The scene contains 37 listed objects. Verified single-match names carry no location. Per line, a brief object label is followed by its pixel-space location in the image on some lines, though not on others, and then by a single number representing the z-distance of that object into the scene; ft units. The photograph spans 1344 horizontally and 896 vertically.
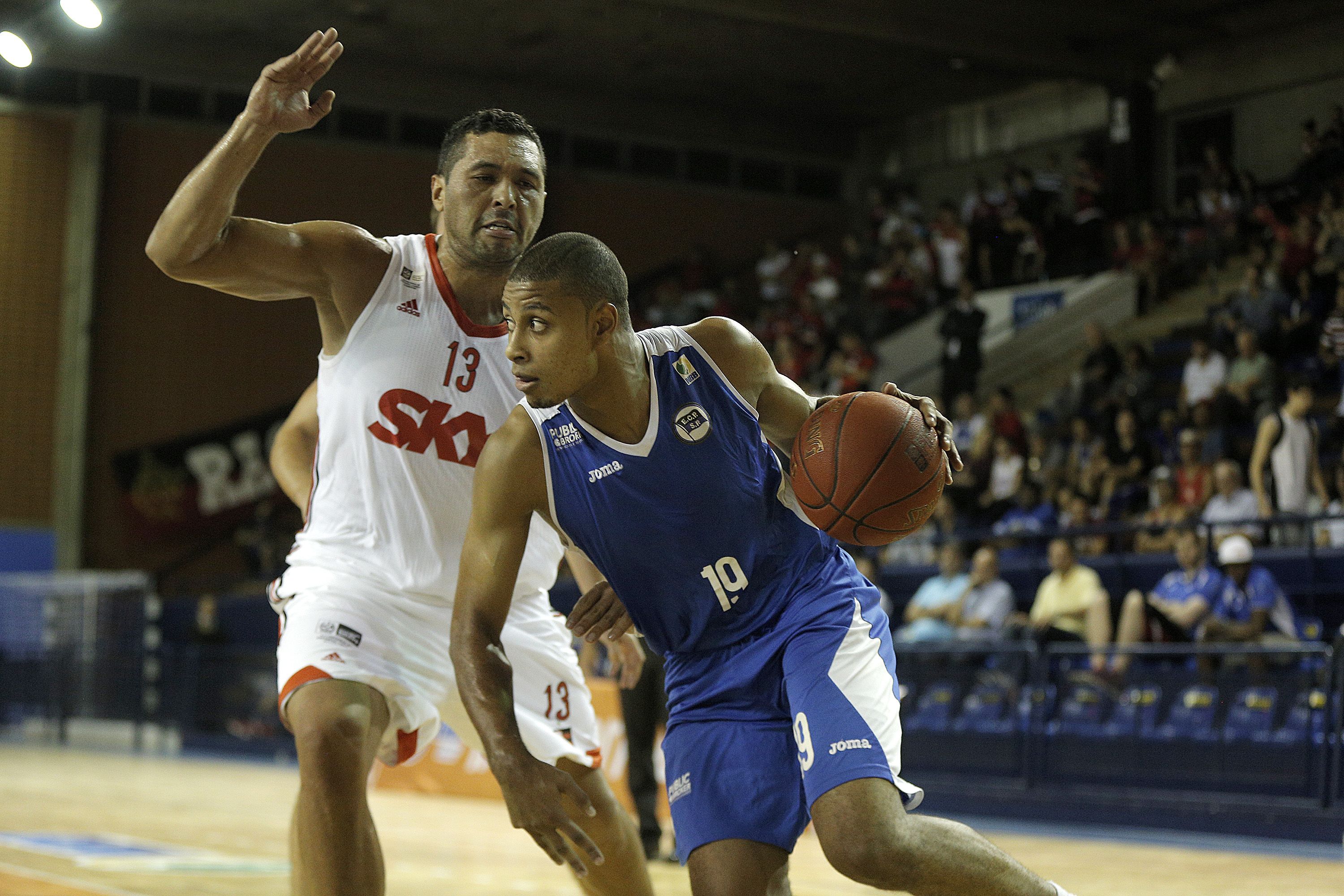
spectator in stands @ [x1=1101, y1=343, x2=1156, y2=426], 39.04
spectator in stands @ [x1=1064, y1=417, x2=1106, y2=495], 38.60
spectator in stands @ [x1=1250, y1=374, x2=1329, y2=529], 31.99
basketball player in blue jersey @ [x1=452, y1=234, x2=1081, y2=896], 10.61
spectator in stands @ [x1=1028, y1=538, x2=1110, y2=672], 31.78
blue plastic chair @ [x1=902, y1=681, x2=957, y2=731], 33.42
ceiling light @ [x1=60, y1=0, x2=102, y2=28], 24.41
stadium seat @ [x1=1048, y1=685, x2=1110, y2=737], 30.37
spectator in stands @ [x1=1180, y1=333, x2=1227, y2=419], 36.73
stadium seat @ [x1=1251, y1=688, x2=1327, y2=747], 26.45
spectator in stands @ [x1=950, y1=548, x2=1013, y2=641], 34.73
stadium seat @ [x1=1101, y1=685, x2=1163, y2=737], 29.40
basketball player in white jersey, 12.67
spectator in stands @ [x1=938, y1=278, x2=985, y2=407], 49.80
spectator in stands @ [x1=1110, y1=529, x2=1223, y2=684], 30.58
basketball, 11.27
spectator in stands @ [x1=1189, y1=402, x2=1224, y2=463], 35.42
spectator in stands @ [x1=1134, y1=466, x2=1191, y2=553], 34.47
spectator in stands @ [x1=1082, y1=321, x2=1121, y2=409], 41.60
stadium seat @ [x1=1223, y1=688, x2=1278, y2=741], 27.45
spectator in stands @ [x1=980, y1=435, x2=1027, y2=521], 41.75
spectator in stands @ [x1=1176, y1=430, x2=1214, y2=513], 35.04
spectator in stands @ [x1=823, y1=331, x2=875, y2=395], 51.60
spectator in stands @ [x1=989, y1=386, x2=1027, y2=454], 43.50
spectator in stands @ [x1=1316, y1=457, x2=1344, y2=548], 30.42
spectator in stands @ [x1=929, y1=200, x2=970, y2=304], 56.08
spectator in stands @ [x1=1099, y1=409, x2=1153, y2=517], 37.19
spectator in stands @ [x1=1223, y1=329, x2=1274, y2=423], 34.71
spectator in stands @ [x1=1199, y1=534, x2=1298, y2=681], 29.71
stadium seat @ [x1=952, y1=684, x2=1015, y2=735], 32.27
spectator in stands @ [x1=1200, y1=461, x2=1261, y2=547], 33.35
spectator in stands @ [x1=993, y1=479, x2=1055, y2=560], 37.52
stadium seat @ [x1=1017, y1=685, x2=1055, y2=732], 31.27
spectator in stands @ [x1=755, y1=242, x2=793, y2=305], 70.44
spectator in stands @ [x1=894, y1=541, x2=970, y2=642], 35.37
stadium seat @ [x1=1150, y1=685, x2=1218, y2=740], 28.40
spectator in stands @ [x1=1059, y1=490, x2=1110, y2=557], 36.14
